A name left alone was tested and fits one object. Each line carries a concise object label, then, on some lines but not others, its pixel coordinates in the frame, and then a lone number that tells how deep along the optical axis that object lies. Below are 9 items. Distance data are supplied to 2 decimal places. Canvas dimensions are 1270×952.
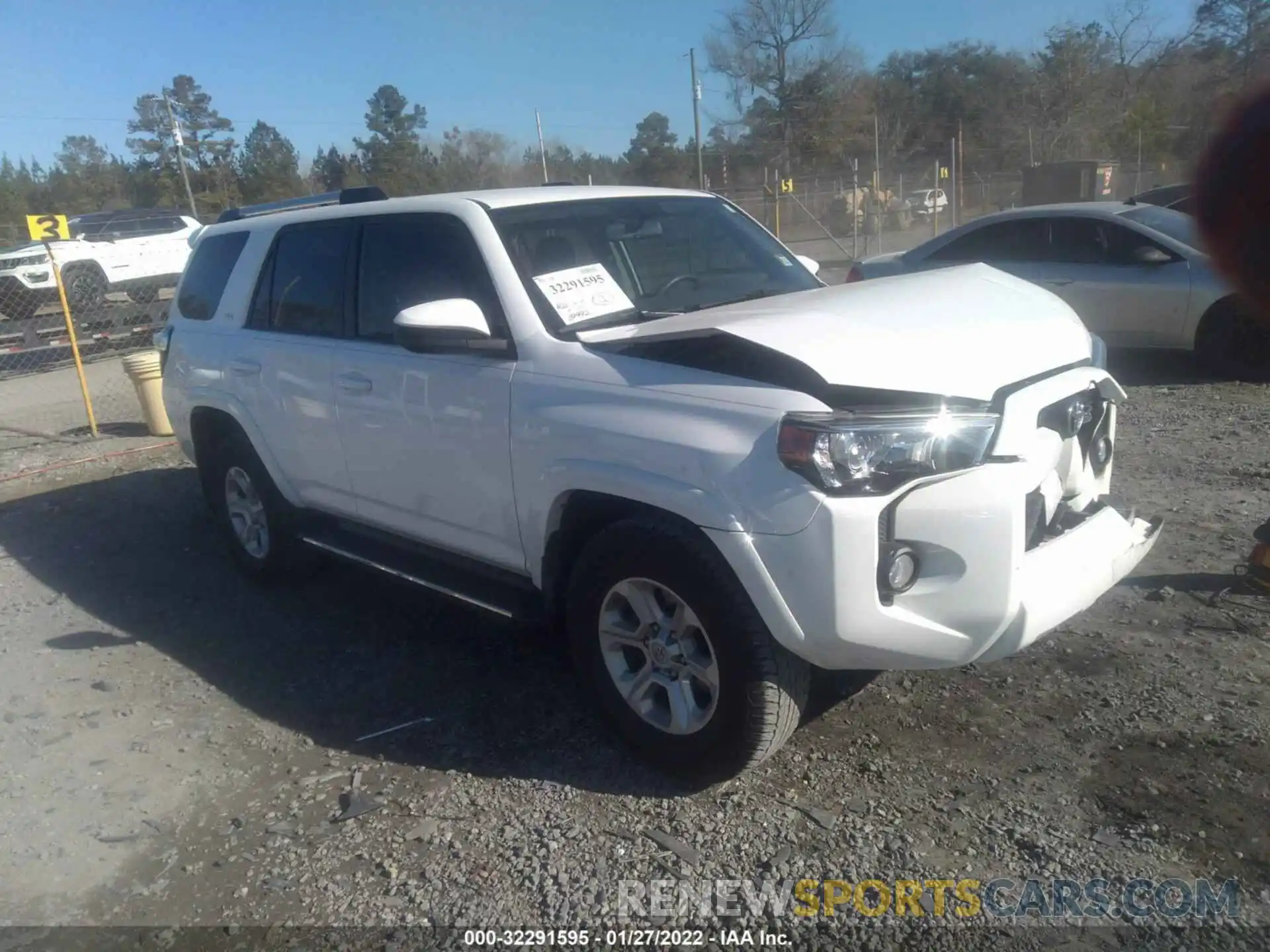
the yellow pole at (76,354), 10.07
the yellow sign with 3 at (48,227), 9.80
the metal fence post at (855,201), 20.86
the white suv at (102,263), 17.31
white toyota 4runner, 2.88
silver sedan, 8.45
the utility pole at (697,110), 33.44
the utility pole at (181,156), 34.62
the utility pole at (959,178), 20.92
